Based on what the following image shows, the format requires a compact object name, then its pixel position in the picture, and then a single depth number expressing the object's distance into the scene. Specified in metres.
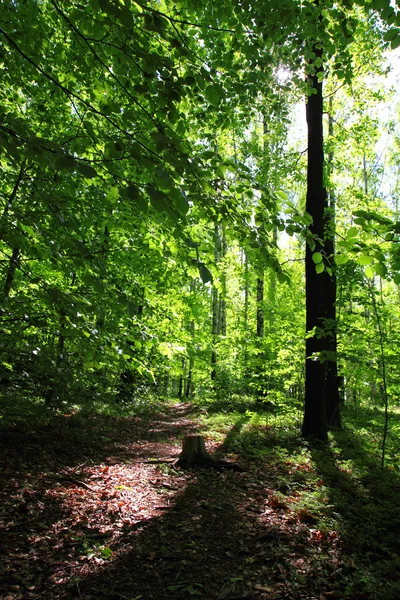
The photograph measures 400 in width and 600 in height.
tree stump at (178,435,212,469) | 6.00
